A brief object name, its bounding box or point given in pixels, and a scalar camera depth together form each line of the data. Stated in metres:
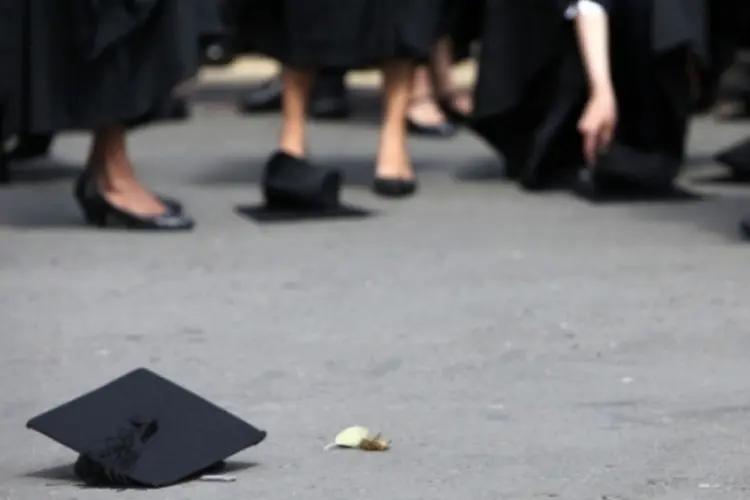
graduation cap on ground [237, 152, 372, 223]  12.87
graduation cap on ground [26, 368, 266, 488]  6.52
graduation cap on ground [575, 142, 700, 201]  13.54
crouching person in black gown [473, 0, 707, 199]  13.52
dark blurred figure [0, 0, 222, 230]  11.93
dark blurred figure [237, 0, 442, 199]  13.44
